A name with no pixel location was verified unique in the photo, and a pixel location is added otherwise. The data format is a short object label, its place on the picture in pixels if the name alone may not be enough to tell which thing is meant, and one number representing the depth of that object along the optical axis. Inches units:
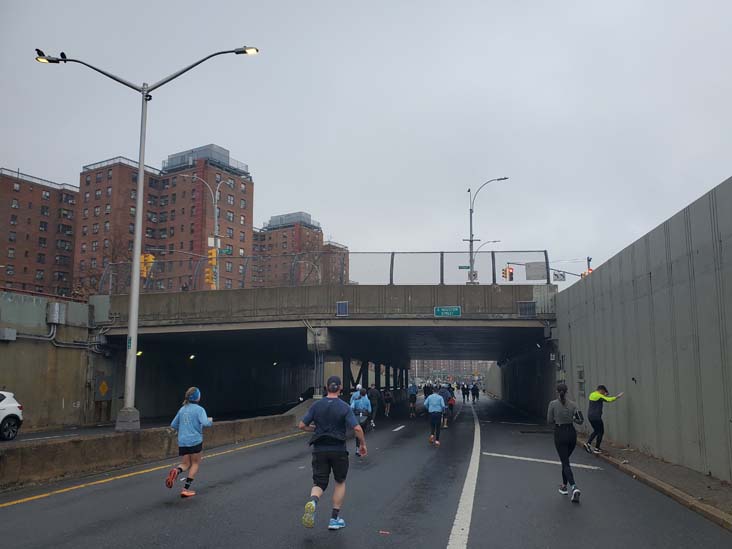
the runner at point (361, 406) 731.4
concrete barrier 402.9
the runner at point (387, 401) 1440.7
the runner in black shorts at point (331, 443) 293.0
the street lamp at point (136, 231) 668.7
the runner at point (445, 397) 989.7
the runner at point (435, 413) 733.9
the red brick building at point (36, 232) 3875.5
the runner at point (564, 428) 385.7
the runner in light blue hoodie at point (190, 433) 381.4
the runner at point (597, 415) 616.4
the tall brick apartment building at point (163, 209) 3822.6
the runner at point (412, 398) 1344.7
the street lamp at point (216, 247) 1246.3
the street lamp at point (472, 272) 1138.3
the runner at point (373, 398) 1021.5
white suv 750.5
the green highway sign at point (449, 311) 1119.0
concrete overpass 1123.9
